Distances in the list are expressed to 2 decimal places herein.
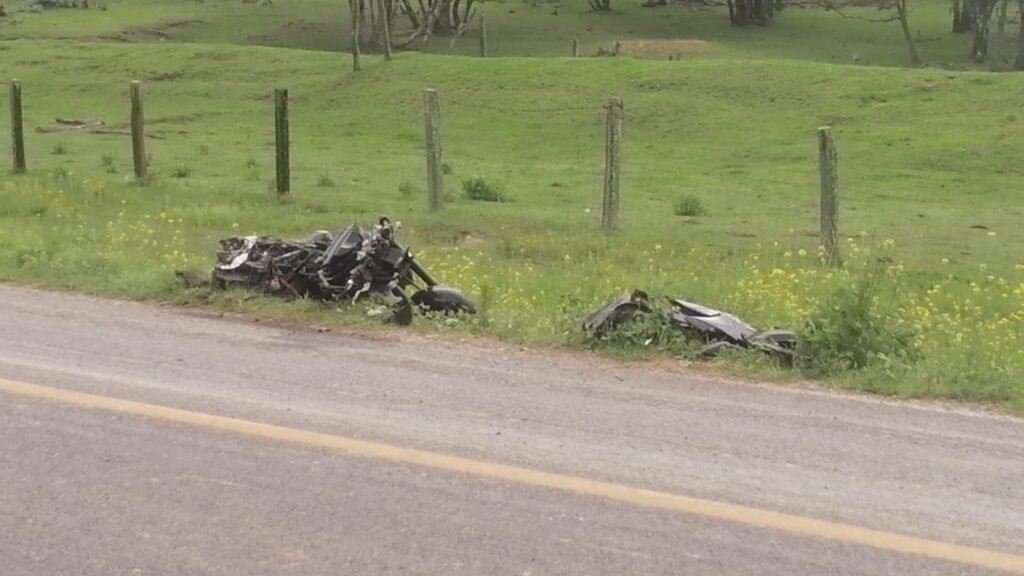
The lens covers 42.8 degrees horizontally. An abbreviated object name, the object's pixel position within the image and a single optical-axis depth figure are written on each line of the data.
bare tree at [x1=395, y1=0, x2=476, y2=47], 48.12
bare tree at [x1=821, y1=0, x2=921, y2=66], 46.38
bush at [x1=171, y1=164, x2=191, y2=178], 21.33
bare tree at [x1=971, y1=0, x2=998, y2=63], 48.38
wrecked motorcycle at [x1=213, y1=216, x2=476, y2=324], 9.47
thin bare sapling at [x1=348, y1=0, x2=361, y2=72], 35.78
